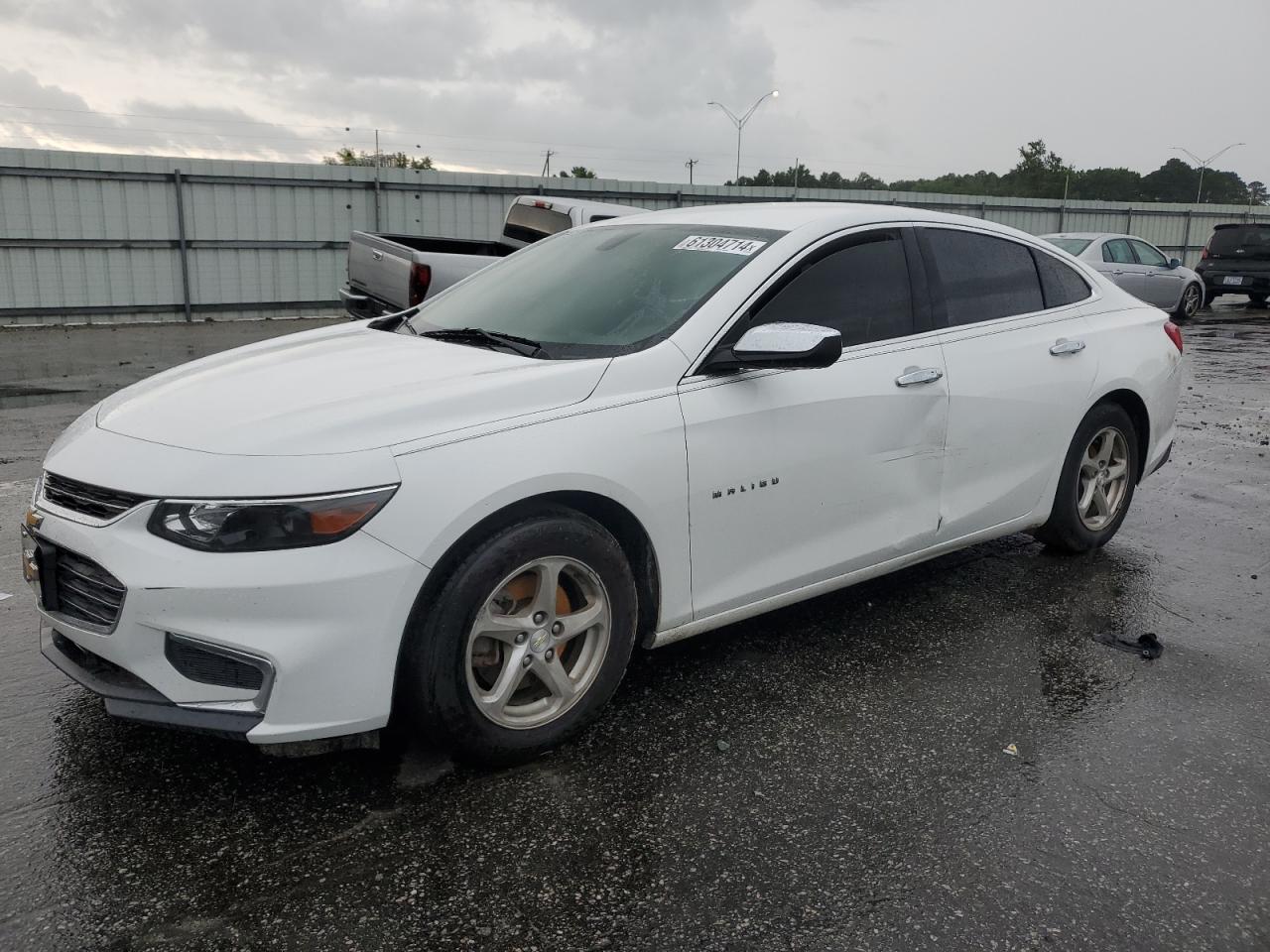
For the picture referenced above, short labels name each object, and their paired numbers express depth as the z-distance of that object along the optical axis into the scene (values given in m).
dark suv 21.81
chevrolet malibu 2.79
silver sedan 17.48
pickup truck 9.23
